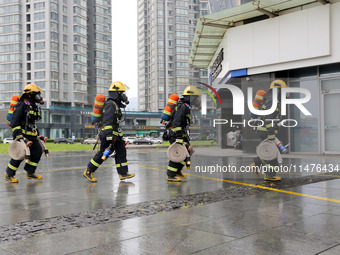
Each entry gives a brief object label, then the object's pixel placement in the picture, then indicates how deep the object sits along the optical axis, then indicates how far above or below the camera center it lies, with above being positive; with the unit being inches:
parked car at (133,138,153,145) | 2039.1 -68.2
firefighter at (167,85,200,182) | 323.6 +4.8
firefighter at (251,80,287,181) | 316.6 +0.4
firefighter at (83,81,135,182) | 318.3 -2.5
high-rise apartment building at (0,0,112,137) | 3235.7 +691.0
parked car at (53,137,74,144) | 2423.6 -67.9
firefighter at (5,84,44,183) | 321.7 +4.6
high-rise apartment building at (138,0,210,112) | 4188.0 +985.9
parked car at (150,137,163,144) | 2162.4 -73.0
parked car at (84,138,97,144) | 2362.2 -74.3
